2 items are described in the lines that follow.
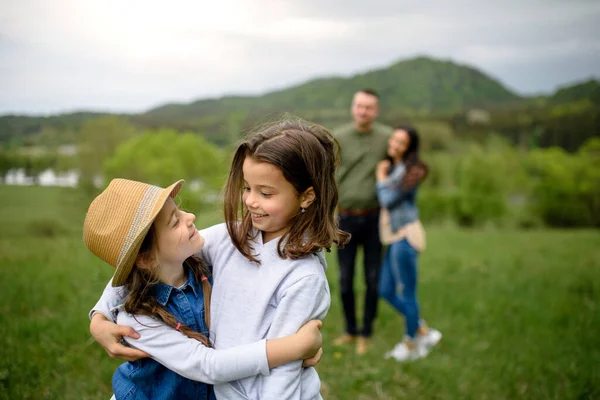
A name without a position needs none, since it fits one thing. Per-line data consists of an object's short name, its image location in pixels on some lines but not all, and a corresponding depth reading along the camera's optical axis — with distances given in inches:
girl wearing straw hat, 57.1
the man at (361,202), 169.0
